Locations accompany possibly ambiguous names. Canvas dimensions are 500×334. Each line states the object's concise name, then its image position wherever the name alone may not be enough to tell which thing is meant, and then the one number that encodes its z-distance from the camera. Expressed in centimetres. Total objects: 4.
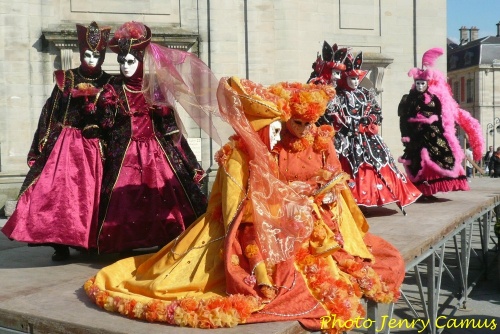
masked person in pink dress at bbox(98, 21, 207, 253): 458
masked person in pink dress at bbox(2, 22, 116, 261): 456
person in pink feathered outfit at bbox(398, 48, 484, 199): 734
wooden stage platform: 310
